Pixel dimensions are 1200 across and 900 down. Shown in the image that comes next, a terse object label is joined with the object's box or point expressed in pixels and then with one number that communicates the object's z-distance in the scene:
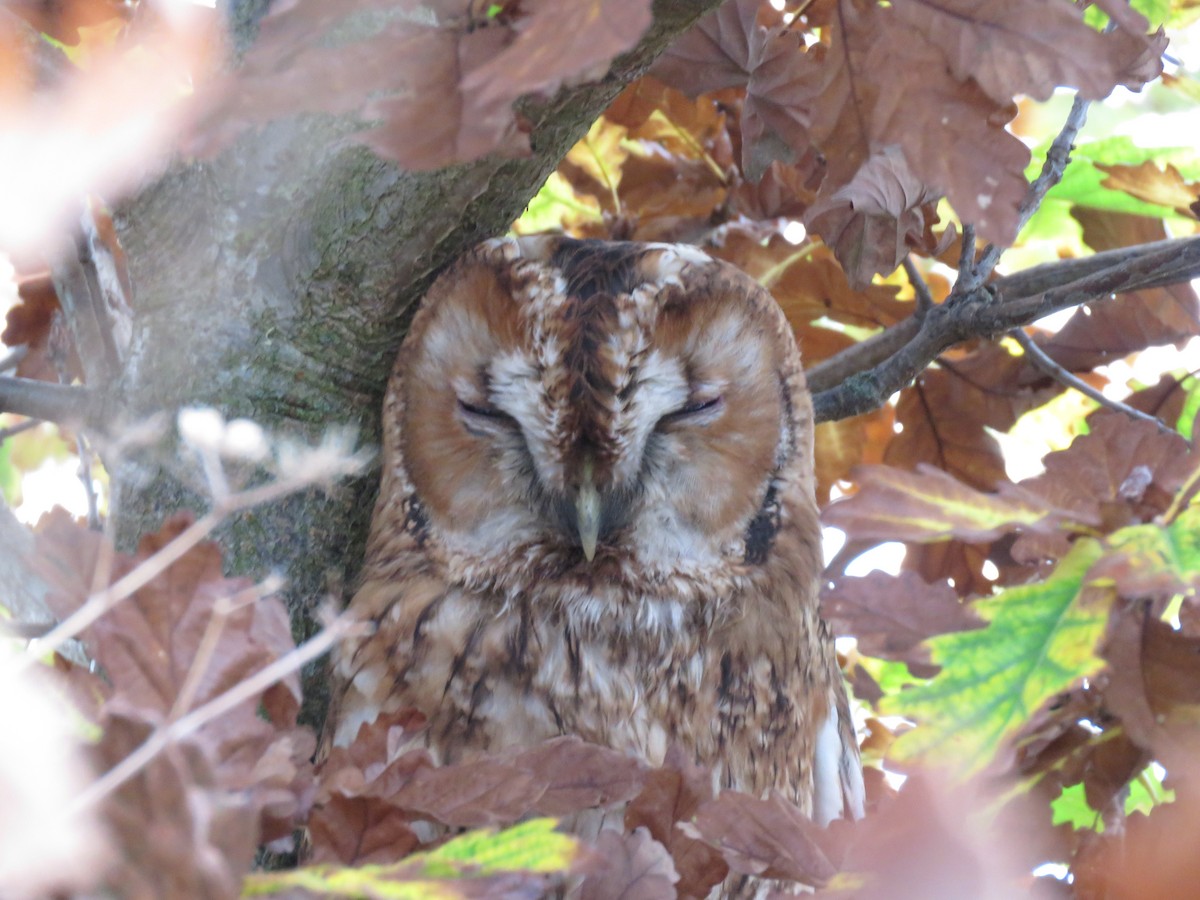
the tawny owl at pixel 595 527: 3.89
